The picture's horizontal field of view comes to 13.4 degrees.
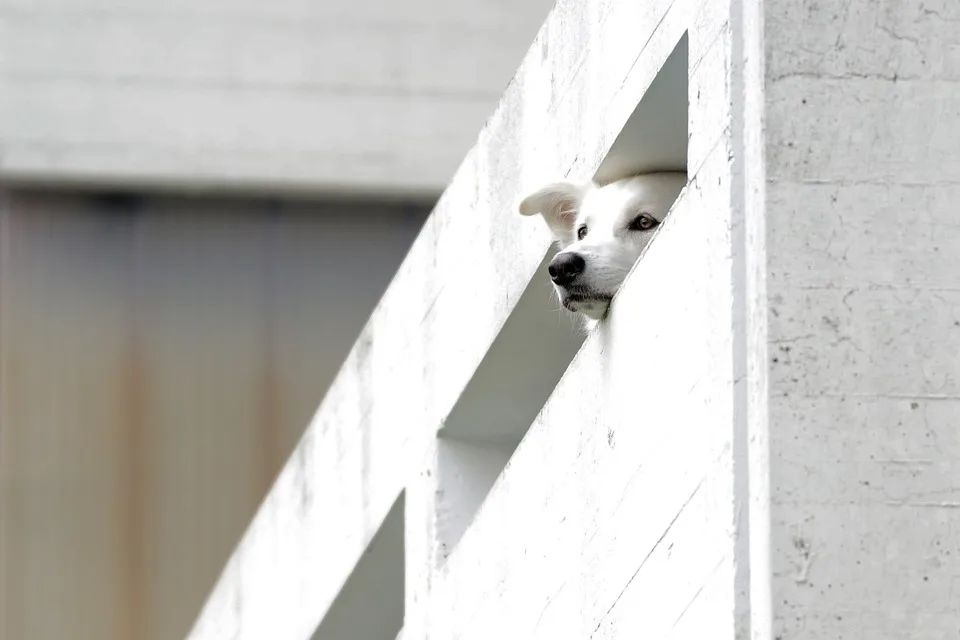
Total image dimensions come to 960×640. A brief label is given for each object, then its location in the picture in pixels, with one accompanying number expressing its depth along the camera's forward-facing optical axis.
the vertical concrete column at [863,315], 8.24
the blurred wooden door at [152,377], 29.70
